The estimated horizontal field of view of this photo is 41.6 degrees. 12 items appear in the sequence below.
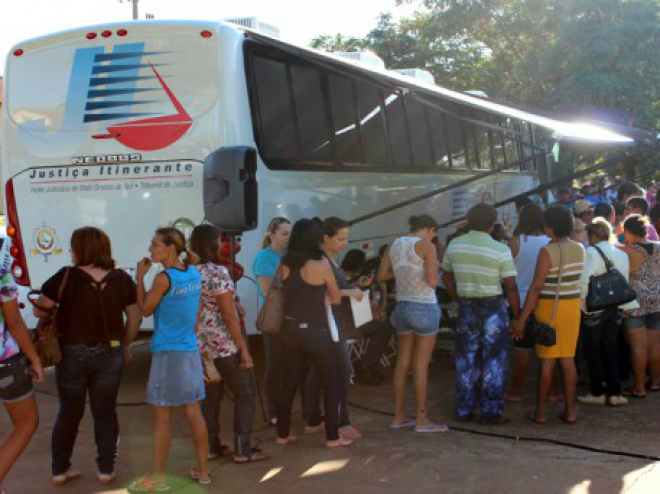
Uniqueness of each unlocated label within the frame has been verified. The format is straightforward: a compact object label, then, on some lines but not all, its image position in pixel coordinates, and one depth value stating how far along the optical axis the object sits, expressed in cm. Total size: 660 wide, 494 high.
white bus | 780
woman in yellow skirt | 674
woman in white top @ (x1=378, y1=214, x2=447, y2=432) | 655
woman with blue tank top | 522
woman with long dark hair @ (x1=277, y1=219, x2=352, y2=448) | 602
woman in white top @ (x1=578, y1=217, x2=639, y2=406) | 736
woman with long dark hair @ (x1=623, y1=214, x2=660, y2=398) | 754
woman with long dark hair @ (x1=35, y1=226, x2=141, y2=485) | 524
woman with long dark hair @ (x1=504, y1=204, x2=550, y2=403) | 753
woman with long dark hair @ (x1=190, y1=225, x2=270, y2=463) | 559
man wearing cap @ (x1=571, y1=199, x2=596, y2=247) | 1002
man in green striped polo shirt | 666
